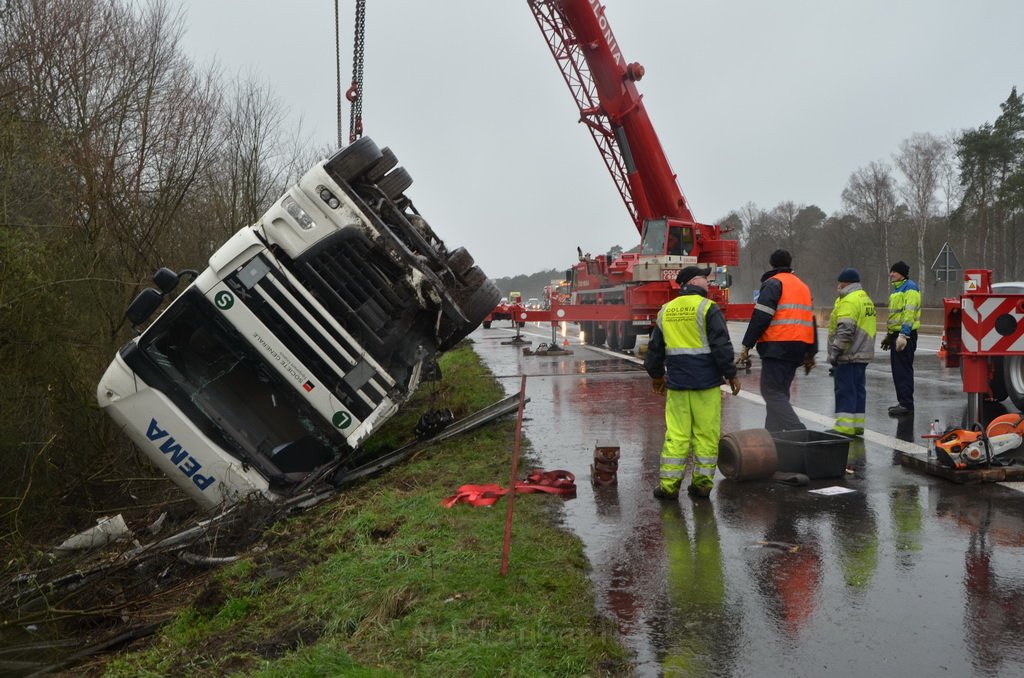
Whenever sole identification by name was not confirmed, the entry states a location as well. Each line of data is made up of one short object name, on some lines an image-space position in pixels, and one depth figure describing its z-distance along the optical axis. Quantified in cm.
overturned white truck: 685
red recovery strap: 599
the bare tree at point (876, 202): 6293
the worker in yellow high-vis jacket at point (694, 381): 602
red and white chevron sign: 735
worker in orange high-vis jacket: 737
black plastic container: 643
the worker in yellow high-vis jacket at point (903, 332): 945
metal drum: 635
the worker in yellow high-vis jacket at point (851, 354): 802
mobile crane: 1770
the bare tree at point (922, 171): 5434
